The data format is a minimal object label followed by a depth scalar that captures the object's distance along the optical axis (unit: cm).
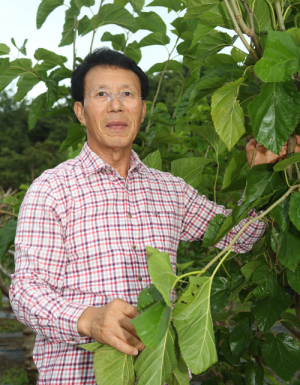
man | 127
